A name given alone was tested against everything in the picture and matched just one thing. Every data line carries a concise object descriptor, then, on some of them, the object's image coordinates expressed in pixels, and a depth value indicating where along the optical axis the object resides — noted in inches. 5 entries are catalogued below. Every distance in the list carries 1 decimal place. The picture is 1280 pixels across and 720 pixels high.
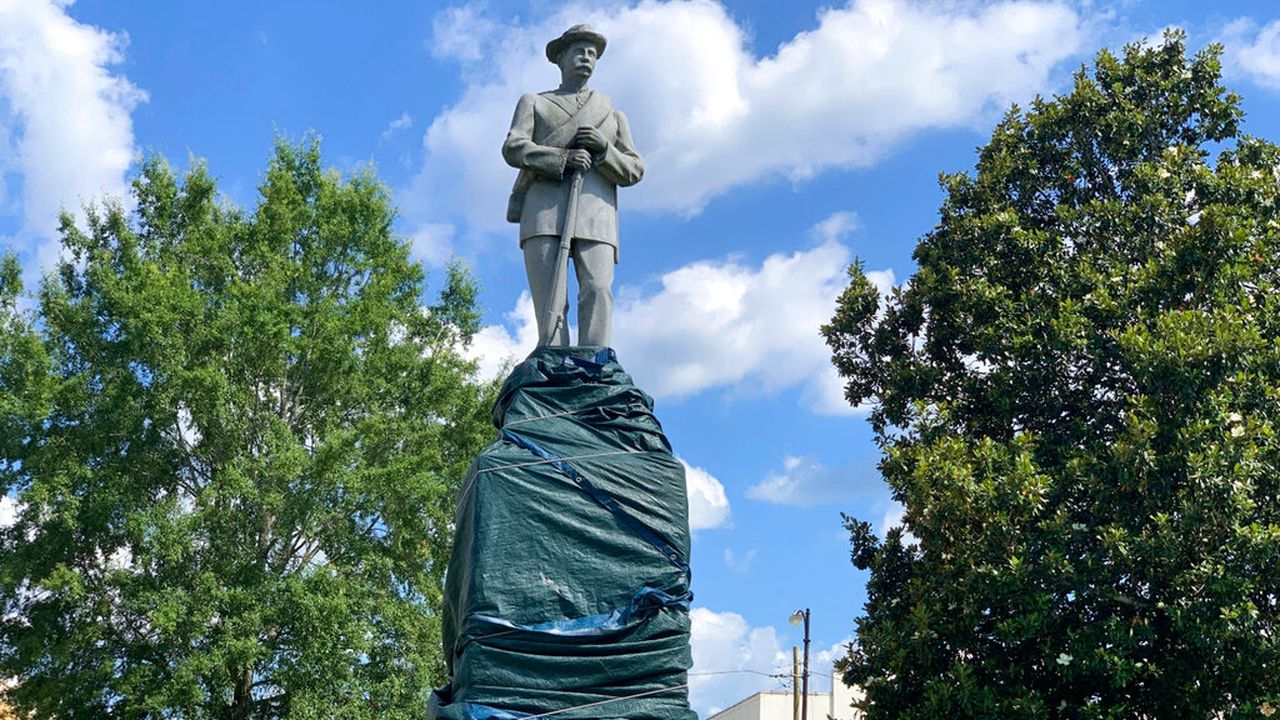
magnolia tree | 429.4
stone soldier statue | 324.2
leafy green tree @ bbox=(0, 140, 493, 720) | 666.2
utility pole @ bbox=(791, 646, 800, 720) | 1037.2
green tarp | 263.1
